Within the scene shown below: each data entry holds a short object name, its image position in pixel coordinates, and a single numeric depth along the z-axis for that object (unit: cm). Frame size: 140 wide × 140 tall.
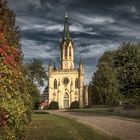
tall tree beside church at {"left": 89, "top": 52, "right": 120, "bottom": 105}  3531
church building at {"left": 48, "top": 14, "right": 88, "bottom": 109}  5129
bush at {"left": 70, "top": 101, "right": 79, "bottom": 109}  4725
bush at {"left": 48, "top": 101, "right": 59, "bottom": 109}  4776
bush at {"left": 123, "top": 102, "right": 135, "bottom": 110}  2138
